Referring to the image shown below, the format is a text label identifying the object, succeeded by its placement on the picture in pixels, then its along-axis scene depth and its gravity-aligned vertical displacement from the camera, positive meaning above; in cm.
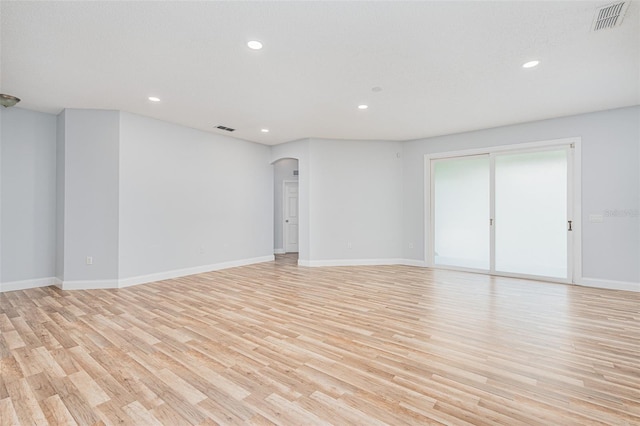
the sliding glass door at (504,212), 511 +3
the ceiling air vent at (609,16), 227 +159
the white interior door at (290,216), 895 -6
